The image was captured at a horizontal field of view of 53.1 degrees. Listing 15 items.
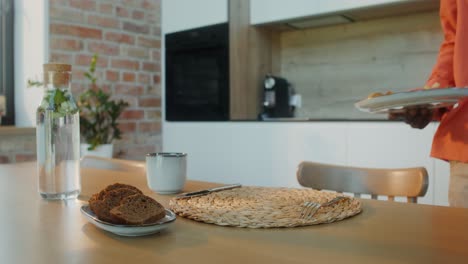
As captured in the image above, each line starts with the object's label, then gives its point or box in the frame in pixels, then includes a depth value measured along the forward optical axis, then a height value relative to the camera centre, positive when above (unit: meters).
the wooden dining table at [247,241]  0.53 -0.17
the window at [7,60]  2.95 +0.32
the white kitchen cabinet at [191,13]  3.08 +0.67
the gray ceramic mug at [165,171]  0.93 -0.12
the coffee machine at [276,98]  3.11 +0.09
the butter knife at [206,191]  0.86 -0.16
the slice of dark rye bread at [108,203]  0.64 -0.13
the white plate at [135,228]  0.60 -0.15
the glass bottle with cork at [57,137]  0.87 -0.05
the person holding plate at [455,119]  1.24 -0.02
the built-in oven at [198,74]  3.06 +0.25
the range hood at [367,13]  2.53 +0.57
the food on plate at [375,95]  1.18 +0.04
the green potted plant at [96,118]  2.82 -0.05
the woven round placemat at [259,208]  0.68 -0.16
